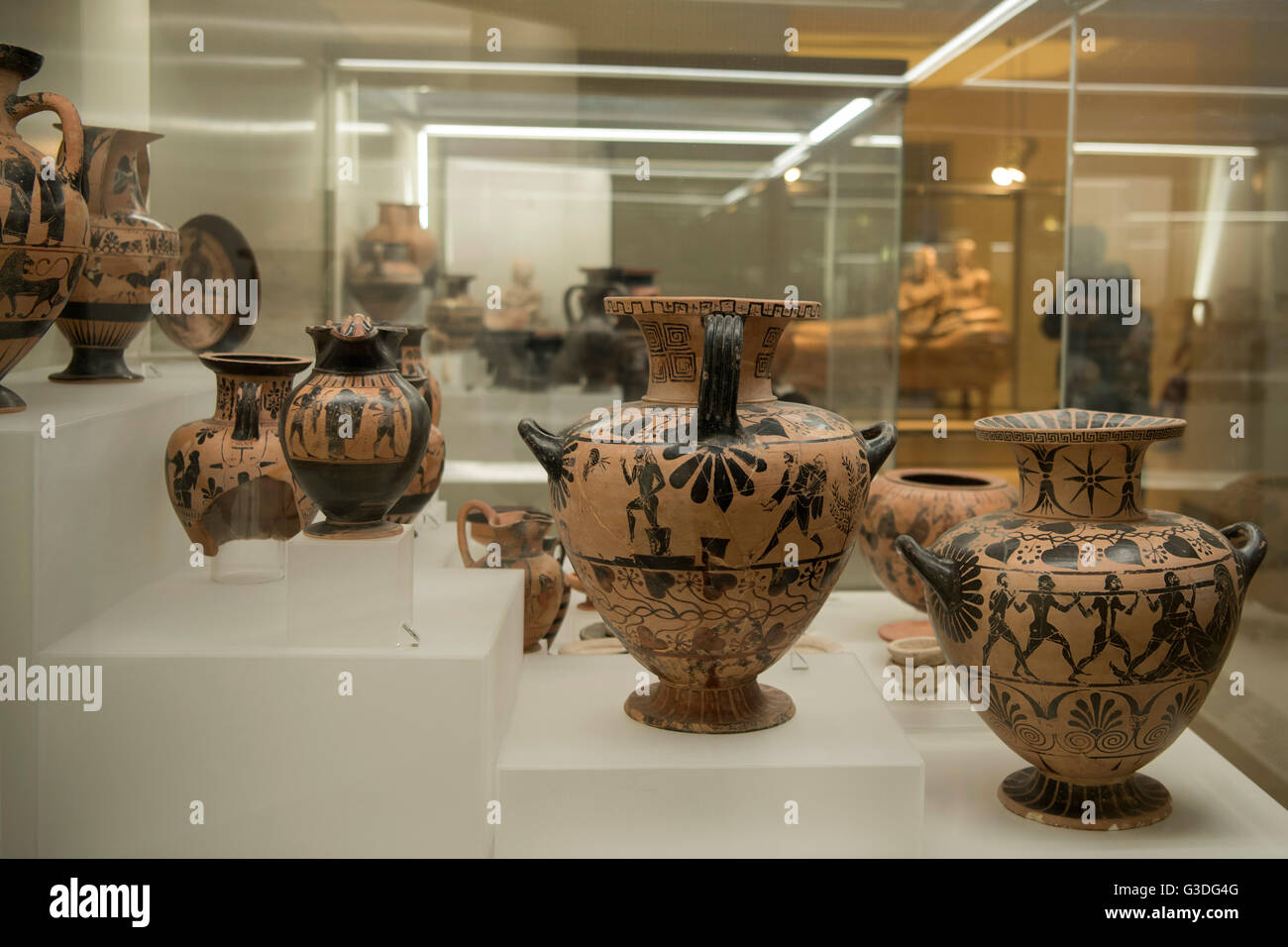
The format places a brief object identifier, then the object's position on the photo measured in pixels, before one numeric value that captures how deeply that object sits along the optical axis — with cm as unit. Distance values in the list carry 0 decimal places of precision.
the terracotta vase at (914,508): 281
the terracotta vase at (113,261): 256
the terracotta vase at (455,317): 400
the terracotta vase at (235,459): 238
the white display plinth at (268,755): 192
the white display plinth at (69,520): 194
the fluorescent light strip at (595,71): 383
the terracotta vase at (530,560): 263
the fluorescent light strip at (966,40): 381
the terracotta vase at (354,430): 196
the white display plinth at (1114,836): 196
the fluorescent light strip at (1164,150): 278
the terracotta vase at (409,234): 396
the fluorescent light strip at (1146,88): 264
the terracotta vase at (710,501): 184
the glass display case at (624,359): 193
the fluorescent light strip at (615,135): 395
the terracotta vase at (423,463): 292
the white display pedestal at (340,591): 197
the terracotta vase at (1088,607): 185
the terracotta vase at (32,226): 199
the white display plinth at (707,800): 191
